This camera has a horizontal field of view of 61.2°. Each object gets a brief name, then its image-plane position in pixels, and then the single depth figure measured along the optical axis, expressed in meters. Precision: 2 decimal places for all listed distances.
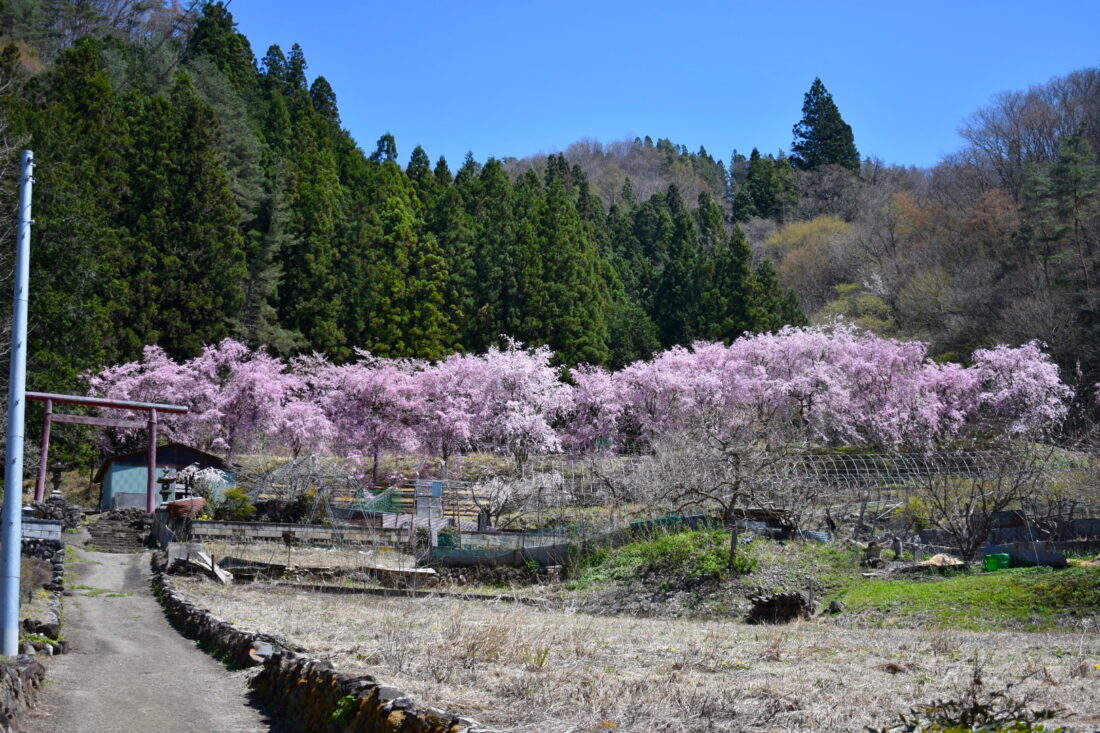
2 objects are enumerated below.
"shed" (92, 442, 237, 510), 33.09
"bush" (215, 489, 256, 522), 29.05
